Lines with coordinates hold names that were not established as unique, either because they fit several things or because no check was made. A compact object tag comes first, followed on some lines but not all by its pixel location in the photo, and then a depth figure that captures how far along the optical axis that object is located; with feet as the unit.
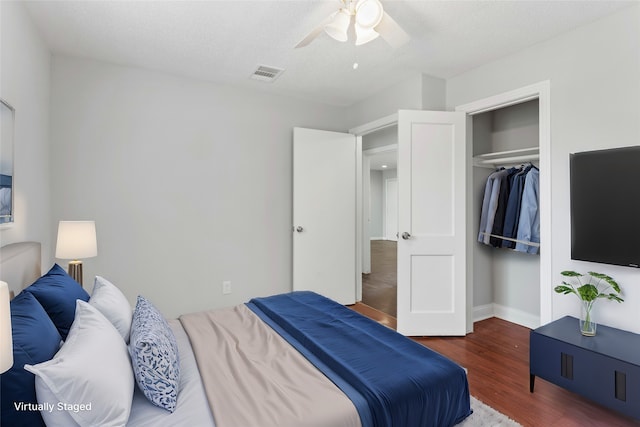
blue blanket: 4.10
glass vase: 6.85
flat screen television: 6.71
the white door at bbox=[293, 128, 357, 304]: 12.43
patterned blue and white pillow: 3.88
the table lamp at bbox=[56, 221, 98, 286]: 7.23
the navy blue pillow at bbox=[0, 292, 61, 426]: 2.95
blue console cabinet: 5.77
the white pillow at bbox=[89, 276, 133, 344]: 4.94
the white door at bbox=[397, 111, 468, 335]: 10.27
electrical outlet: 11.39
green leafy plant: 6.91
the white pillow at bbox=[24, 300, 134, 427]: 3.07
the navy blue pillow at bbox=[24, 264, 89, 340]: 4.49
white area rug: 5.91
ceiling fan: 6.03
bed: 3.18
